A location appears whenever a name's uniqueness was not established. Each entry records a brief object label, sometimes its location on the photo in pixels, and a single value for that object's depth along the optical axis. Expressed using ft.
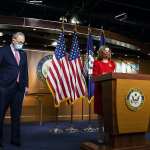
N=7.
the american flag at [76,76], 20.83
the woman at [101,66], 12.72
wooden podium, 10.47
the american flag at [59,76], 20.01
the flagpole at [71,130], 18.74
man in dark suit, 12.43
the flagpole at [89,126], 19.20
